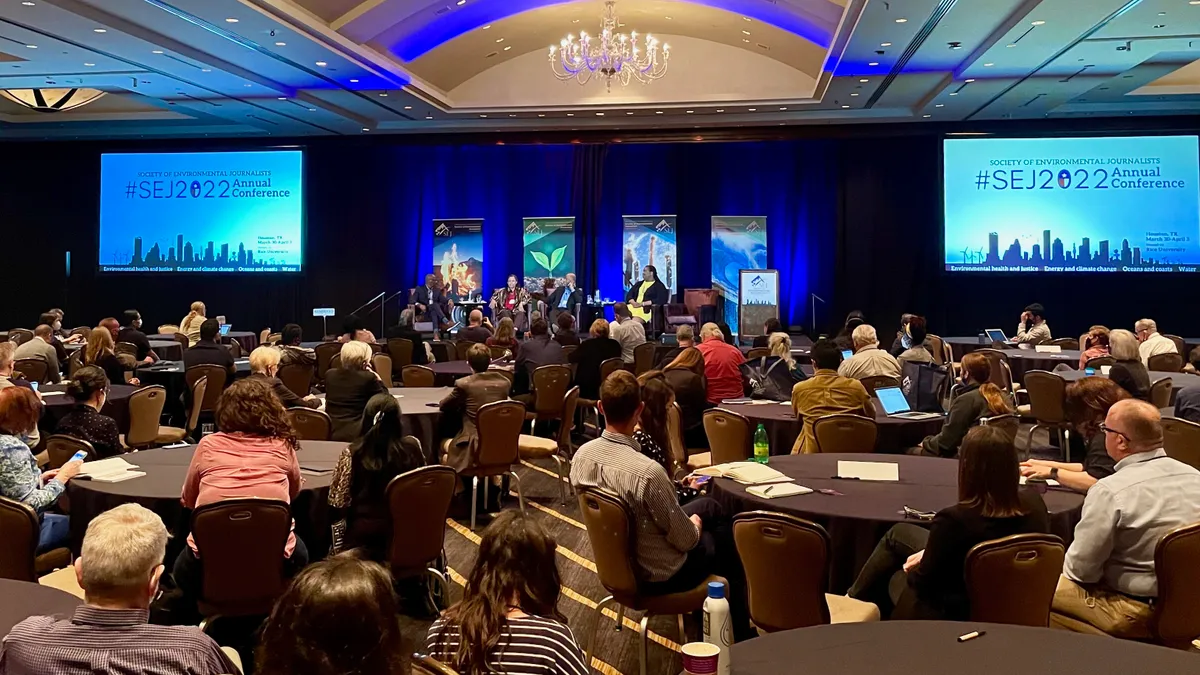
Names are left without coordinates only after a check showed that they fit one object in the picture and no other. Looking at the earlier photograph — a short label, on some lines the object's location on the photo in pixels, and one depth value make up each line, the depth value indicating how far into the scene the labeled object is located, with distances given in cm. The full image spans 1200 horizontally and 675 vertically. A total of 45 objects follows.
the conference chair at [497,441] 610
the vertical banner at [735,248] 1698
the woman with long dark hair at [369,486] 413
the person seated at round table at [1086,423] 423
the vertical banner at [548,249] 1739
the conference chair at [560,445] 711
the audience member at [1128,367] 632
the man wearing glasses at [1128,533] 321
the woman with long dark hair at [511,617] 204
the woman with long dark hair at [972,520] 300
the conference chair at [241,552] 345
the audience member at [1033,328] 1232
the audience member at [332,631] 160
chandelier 1278
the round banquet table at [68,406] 691
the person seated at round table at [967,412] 536
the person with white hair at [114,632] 208
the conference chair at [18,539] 349
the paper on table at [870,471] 437
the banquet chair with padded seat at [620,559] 357
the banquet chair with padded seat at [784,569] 309
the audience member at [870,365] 761
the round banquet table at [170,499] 404
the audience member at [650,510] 359
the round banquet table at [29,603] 257
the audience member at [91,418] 528
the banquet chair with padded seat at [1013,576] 287
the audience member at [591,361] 923
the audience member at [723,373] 802
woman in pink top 374
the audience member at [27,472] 406
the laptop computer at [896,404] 646
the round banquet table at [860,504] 366
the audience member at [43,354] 894
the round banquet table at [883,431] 624
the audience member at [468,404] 618
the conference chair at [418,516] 399
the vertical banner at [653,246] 1712
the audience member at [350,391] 612
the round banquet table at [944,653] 220
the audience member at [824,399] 585
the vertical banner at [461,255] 1752
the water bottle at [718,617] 233
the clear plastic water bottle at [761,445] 487
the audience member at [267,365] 621
